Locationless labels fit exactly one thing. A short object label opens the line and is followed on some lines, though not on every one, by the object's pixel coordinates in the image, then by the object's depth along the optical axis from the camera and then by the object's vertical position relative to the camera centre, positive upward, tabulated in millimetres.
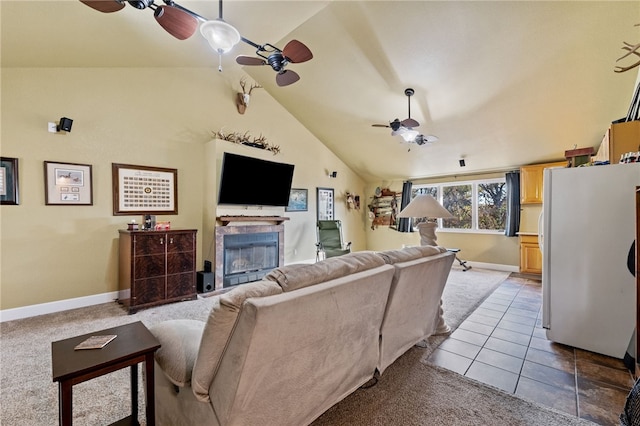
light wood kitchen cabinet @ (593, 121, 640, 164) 2354 +615
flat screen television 4430 +467
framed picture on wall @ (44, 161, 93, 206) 3236 +284
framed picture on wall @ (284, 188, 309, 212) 5858 +160
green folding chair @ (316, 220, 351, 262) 5957 -611
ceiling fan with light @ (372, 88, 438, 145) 3838 +1168
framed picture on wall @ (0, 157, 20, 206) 2963 +288
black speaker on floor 4152 -1128
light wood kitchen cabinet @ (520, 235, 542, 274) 5193 -891
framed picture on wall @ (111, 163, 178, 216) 3744 +260
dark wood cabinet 3320 -764
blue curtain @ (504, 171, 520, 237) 5562 +79
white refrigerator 2221 -412
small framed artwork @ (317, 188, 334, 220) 6477 +105
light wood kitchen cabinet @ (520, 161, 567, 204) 5234 +505
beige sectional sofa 1046 -648
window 5995 +132
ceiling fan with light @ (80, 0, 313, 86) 1909 +1472
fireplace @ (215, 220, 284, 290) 4414 -774
